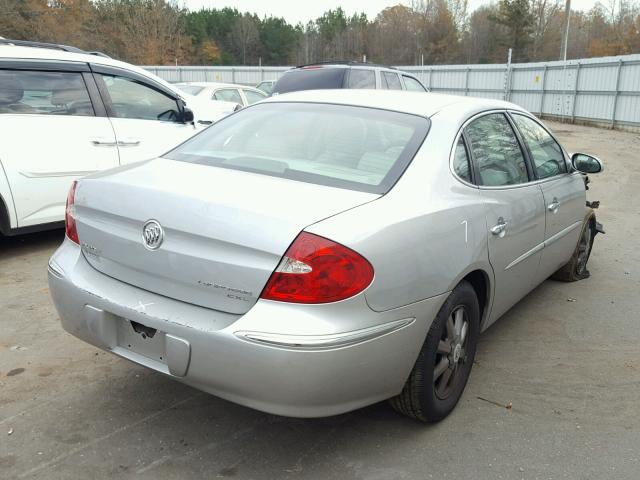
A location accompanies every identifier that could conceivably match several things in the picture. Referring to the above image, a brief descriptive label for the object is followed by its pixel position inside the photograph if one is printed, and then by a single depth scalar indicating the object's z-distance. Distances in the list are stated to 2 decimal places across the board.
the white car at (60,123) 5.11
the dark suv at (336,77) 9.23
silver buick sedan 2.21
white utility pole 26.92
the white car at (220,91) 11.57
